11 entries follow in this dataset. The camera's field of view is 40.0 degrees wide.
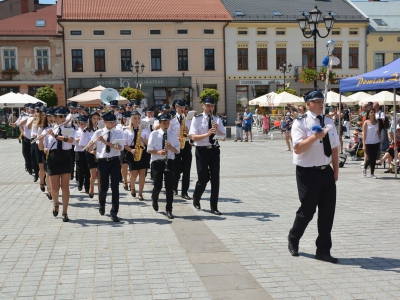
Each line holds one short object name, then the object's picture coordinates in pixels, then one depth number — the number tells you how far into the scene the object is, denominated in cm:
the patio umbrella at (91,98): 2136
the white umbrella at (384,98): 2345
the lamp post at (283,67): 4117
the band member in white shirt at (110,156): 881
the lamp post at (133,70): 4672
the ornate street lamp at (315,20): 1869
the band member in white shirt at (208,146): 905
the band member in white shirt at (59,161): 884
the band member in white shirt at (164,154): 898
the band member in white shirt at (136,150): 1082
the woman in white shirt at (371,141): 1307
